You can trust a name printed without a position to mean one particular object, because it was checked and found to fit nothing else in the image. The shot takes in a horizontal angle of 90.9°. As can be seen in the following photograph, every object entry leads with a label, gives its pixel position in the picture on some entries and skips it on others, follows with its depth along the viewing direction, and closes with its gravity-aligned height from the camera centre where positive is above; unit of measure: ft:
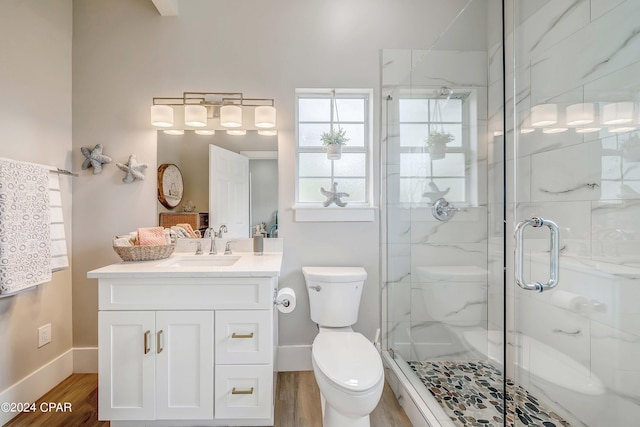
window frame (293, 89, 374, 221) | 7.23 +1.14
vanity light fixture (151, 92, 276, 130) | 6.89 +2.22
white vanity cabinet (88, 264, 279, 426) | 5.15 -2.29
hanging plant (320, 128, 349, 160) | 7.20 +1.56
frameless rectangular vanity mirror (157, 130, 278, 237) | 7.14 +0.70
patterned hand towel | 5.05 -0.25
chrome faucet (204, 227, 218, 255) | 7.02 -0.58
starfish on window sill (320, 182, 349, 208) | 7.26 +0.33
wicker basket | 5.90 -0.80
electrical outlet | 6.26 -2.49
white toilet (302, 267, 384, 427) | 4.28 -2.29
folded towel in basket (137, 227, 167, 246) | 6.20 -0.52
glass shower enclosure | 3.97 -0.13
